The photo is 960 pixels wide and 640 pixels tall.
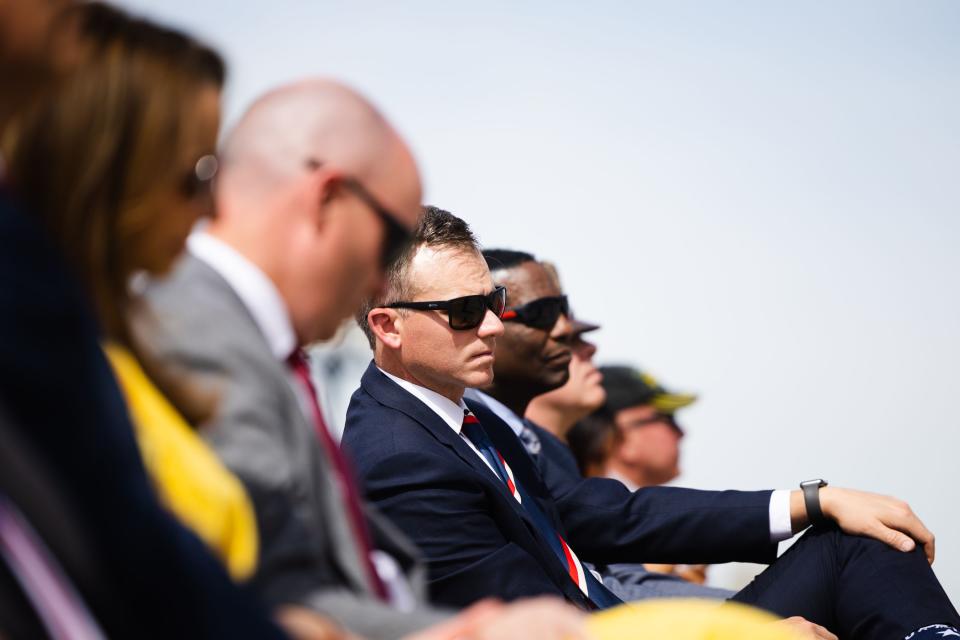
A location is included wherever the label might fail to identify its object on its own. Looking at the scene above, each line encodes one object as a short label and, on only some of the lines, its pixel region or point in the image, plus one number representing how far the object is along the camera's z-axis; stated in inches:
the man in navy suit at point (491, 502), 281.3
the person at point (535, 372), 418.9
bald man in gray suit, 150.3
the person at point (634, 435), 565.9
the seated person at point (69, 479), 93.7
